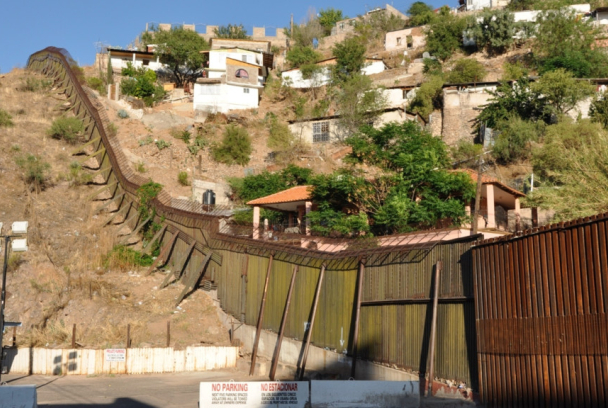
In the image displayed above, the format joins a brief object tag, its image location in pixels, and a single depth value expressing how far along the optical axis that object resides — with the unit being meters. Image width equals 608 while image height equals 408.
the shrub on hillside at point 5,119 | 47.53
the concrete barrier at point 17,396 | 13.86
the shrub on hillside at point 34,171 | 40.44
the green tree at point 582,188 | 23.55
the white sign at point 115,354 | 24.25
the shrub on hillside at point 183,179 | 44.38
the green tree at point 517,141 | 43.28
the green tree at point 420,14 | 76.38
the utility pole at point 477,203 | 21.75
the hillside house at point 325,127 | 51.56
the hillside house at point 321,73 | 63.22
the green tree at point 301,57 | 69.12
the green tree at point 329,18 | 89.56
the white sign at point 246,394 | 13.44
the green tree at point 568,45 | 52.03
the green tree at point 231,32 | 84.19
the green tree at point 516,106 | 46.56
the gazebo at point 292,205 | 32.44
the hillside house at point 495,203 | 28.06
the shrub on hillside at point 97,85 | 59.34
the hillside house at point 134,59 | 69.00
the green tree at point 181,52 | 66.56
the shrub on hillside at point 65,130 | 47.12
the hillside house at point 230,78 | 57.91
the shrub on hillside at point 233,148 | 49.44
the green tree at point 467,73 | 55.03
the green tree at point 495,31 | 62.34
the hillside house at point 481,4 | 75.16
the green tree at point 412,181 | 27.73
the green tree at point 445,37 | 64.06
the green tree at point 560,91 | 45.22
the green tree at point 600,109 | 43.78
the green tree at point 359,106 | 50.78
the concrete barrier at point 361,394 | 14.15
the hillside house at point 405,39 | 72.00
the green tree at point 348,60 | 63.31
